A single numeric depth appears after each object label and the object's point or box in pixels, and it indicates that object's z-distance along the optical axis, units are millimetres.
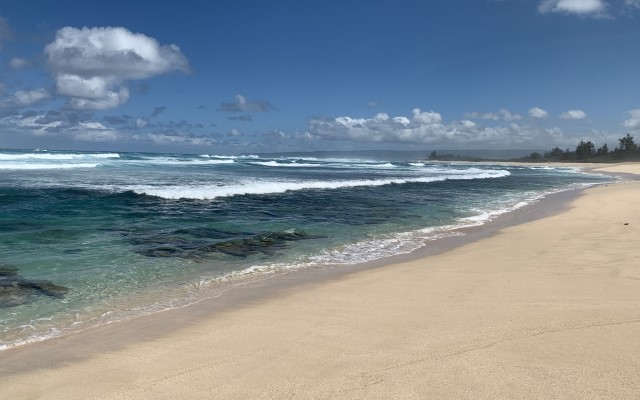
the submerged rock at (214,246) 9064
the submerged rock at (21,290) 5980
